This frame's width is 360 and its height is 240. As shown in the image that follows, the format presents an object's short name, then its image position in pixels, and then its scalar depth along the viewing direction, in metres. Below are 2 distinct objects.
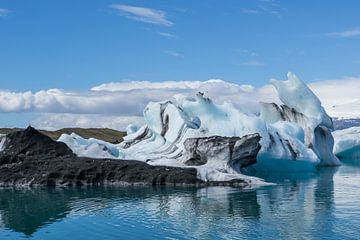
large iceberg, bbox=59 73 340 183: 32.47
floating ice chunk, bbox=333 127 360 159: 58.81
